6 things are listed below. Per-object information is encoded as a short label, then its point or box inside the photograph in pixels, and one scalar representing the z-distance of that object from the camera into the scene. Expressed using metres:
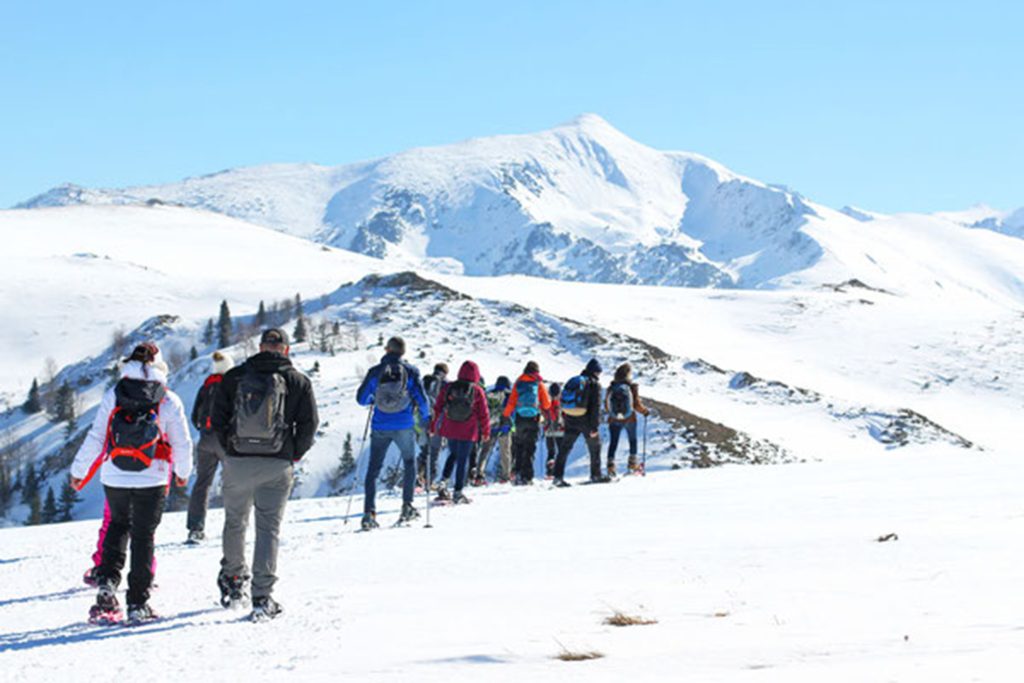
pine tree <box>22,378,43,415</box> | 108.81
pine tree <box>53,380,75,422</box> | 101.06
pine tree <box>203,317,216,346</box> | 116.71
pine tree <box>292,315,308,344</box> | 94.62
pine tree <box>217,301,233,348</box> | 113.00
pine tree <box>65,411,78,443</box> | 91.23
